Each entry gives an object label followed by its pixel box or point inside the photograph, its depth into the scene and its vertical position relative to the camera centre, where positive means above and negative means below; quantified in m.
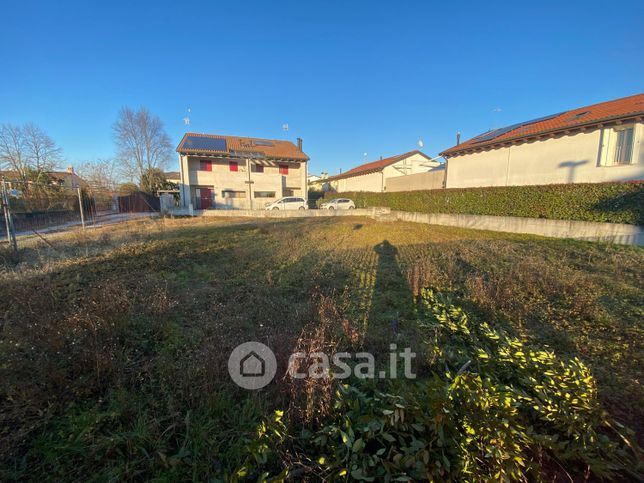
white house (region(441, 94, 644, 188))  10.25 +2.61
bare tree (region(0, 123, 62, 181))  22.14 +3.97
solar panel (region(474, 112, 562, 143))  15.19 +4.69
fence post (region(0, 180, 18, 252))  6.59 +0.00
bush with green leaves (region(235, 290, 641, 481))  1.34 -1.31
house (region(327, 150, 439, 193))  27.12 +3.80
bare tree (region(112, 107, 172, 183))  30.73 +6.42
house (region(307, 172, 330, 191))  39.06 +3.30
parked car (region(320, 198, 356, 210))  23.25 +0.16
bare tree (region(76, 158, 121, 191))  25.61 +3.59
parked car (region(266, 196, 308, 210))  21.20 +0.18
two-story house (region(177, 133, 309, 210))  21.86 +3.19
